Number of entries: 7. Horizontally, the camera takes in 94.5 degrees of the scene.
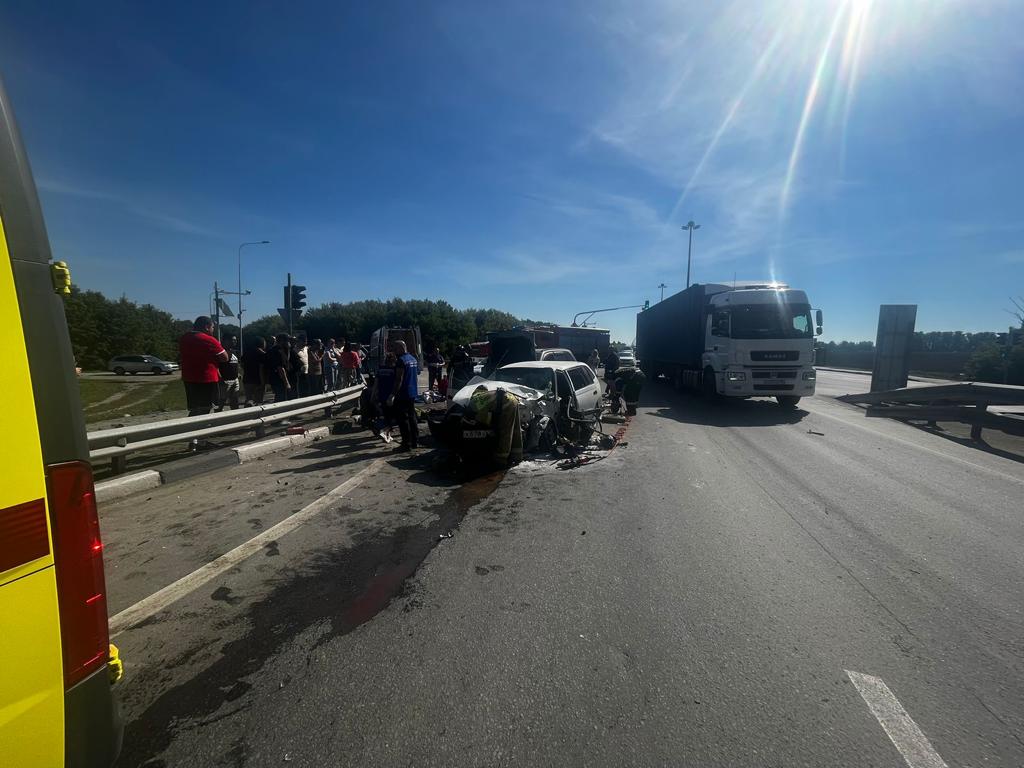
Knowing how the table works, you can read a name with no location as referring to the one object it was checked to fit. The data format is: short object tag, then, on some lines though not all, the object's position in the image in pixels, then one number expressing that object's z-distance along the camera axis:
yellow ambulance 1.19
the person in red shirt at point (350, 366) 15.66
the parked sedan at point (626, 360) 32.90
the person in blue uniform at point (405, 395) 7.45
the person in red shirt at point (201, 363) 7.27
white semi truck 12.11
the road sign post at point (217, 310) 22.00
